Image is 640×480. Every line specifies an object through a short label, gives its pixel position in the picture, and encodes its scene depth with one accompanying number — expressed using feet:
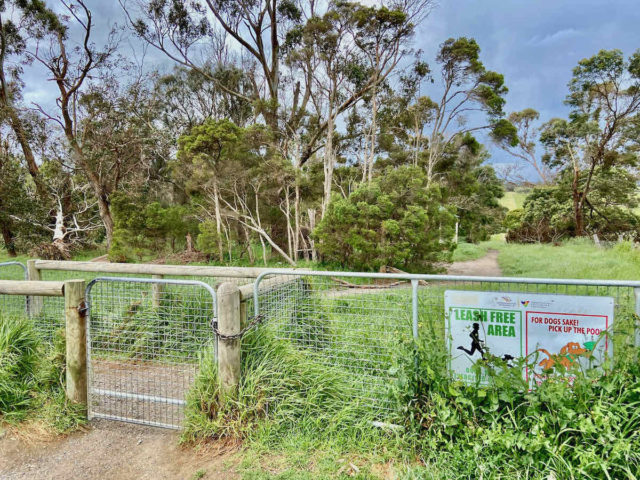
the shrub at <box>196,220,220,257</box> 54.65
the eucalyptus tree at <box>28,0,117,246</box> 60.03
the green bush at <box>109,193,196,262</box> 52.95
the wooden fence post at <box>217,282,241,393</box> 9.23
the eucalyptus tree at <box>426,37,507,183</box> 65.98
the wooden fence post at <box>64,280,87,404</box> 10.11
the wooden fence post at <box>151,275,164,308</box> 15.91
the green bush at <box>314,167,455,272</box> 39.06
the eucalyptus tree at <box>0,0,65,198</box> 63.10
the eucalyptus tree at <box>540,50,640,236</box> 72.69
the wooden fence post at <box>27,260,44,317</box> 14.48
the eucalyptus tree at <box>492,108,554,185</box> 74.90
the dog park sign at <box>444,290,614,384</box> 7.76
